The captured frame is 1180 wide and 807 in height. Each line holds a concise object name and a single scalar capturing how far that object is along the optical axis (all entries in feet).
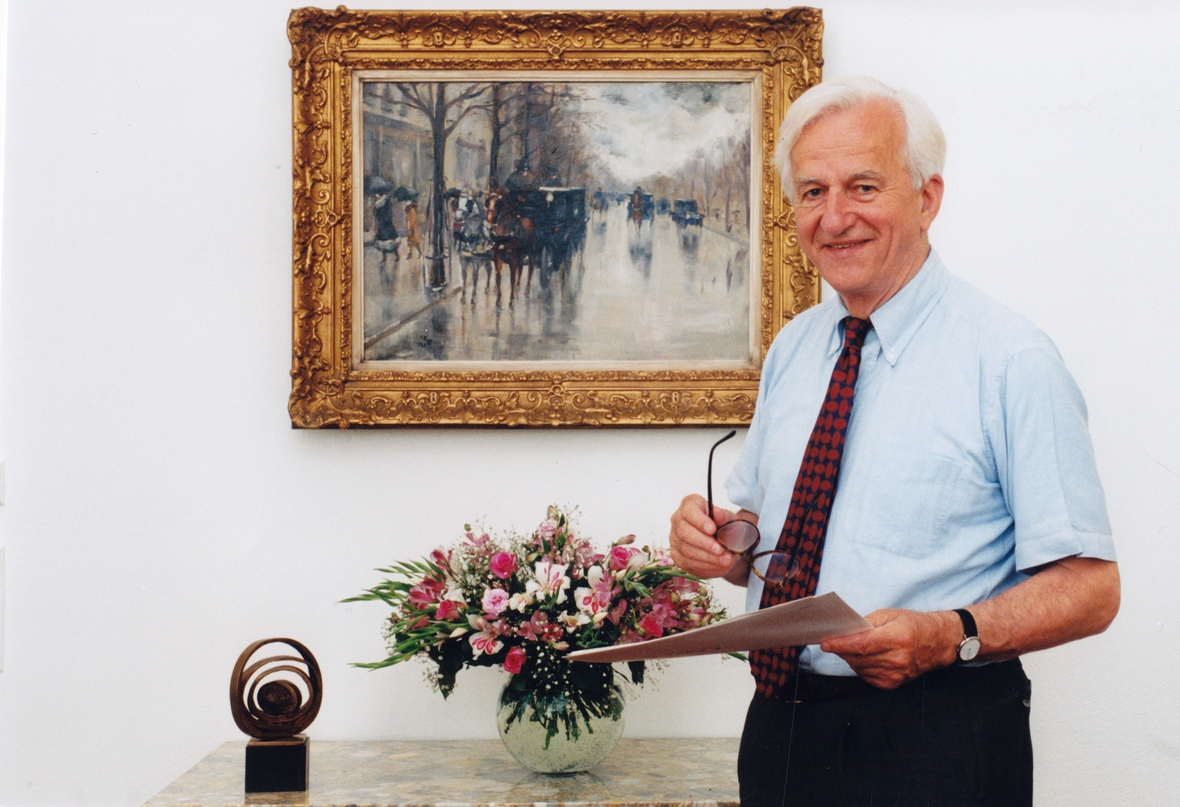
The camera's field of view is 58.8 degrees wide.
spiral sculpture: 7.07
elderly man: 4.60
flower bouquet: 6.84
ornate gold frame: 8.32
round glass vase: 7.06
